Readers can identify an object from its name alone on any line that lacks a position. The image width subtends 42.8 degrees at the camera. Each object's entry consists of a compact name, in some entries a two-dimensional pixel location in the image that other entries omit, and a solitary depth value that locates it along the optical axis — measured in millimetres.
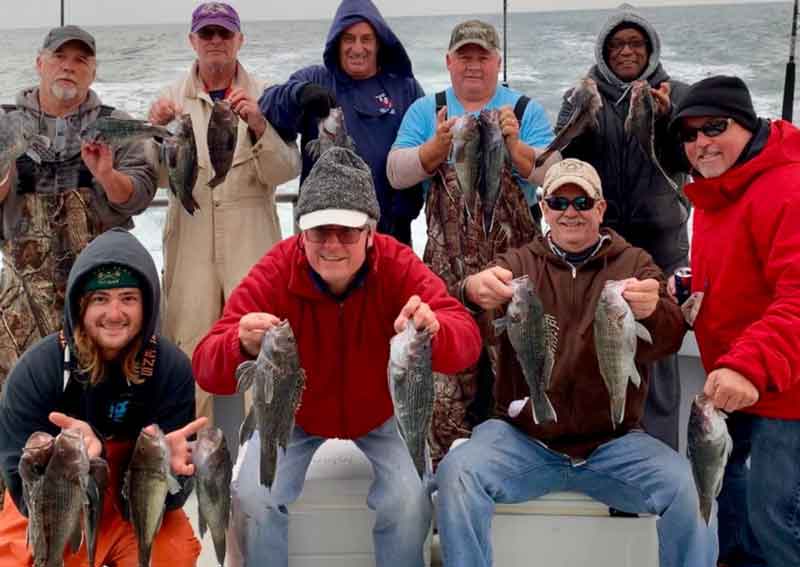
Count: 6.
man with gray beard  4199
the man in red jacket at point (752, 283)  3002
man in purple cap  4359
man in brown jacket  3236
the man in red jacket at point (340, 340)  3256
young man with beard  3248
